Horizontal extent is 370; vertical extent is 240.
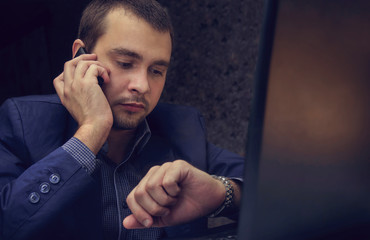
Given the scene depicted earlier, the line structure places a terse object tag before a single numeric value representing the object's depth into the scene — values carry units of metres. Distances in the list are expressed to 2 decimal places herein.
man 0.61
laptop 0.33
